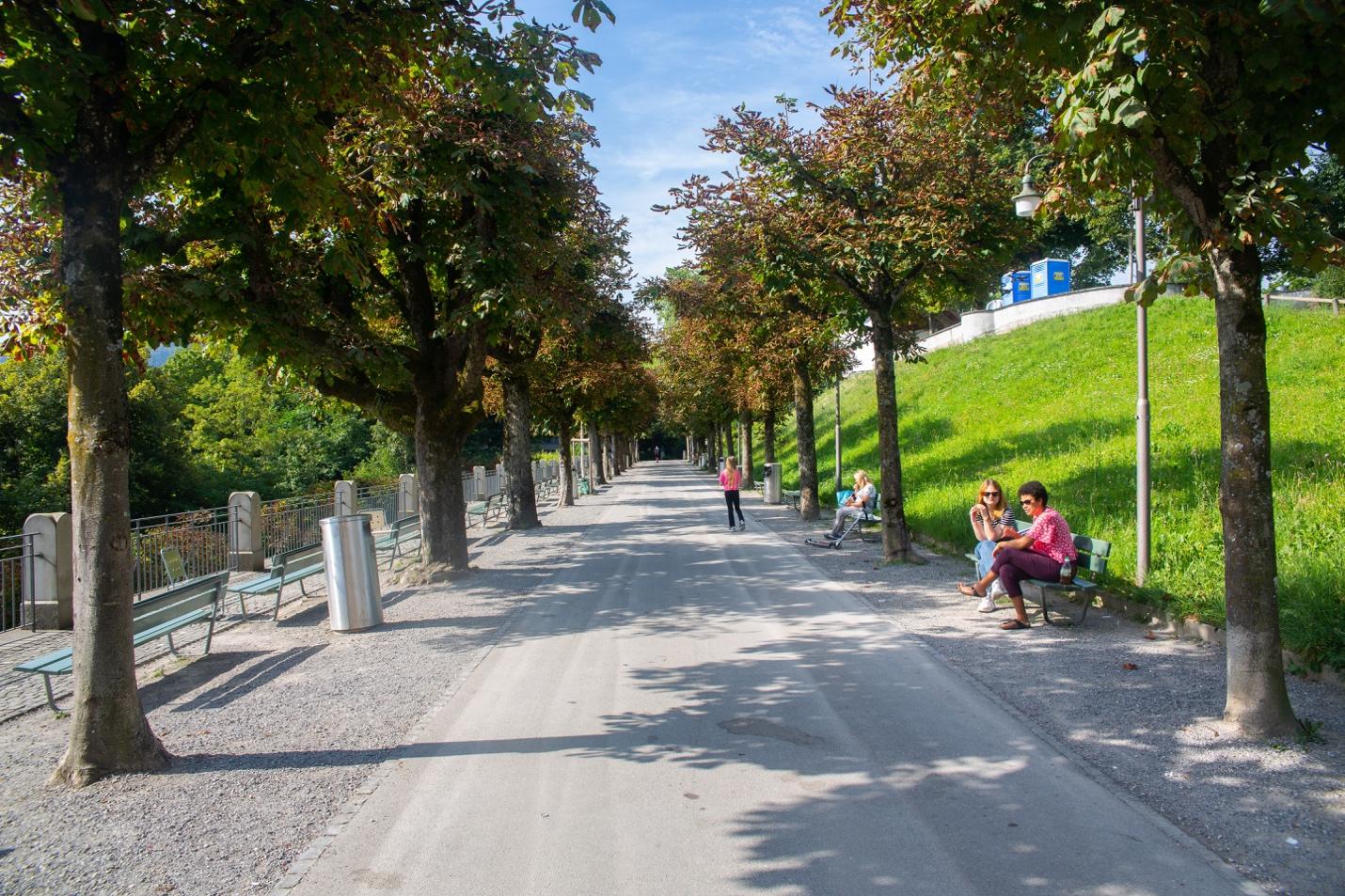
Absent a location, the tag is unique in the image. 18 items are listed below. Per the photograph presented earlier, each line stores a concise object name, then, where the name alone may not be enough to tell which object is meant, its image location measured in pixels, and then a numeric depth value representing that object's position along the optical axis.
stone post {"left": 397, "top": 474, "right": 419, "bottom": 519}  23.65
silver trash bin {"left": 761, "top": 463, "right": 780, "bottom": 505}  26.59
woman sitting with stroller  15.23
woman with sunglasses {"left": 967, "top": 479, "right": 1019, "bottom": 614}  9.75
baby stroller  15.34
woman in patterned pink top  8.50
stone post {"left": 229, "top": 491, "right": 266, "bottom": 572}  15.76
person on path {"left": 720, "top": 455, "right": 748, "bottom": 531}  19.42
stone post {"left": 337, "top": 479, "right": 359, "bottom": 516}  19.20
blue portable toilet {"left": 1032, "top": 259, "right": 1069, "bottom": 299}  42.38
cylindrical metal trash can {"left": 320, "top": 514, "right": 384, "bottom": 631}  9.94
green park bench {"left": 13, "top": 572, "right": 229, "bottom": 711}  6.75
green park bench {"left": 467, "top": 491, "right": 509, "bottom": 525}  24.27
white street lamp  8.99
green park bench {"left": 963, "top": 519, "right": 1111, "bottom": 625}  8.51
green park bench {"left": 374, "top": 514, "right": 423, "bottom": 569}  15.69
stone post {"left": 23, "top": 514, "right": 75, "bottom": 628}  10.41
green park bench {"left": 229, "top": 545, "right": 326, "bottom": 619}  10.92
